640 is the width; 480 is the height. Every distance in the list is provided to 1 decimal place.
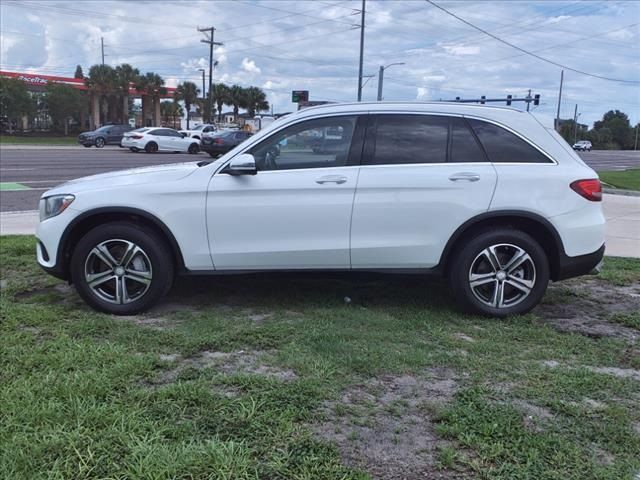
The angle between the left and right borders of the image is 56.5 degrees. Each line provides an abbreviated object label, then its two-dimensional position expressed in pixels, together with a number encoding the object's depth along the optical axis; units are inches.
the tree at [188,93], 3058.6
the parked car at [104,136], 1444.4
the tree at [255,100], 3329.2
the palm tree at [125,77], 2380.7
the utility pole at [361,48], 1346.0
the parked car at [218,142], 1102.4
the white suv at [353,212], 189.0
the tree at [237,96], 3277.6
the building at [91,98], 2297.6
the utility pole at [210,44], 2146.8
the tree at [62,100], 2233.0
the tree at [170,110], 3487.9
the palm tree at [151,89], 2468.0
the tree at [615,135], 3907.5
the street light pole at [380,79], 1311.5
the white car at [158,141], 1231.5
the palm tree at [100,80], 2326.5
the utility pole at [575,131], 3102.9
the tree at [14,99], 2057.1
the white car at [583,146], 2939.0
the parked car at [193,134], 1476.5
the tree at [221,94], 3238.2
